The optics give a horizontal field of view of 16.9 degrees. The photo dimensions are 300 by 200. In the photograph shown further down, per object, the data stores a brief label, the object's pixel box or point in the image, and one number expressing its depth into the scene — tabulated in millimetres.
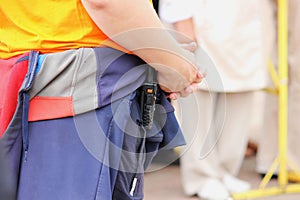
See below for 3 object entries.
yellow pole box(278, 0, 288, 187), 6334
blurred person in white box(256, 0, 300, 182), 6752
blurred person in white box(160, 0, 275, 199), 5815
